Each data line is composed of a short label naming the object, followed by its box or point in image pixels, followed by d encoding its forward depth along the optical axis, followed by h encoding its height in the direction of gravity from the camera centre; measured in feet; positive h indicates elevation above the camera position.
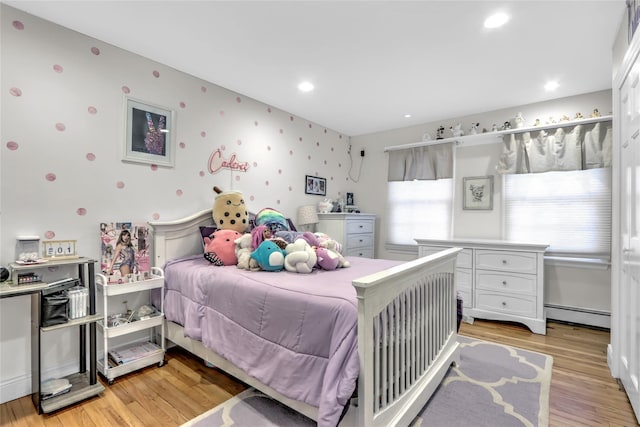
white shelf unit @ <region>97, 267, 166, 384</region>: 6.75 -2.75
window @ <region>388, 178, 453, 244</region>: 13.32 +0.26
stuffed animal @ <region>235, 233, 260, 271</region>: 7.25 -1.01
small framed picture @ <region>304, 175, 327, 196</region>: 13.42 +1.33
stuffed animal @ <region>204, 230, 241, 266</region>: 7.82 -0.93
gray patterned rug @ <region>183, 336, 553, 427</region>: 5.48 -3.71
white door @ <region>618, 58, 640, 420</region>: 5.38 -0.37
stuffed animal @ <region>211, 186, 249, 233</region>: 9.05 +0.04
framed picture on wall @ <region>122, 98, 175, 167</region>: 7.86 +2.12
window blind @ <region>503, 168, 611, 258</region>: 10.19 +0.26
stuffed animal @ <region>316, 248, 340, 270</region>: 7.36 -1.11
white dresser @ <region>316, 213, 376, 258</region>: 12.87 -0.68
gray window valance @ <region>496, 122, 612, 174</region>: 9.89 +2.37
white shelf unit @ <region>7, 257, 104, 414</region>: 5.71 -2.45
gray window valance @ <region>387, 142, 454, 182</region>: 13.06 +2.39
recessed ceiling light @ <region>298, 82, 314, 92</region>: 9.78 +4.19
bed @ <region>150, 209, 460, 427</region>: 4.25 -2.08
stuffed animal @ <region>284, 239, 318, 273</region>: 6.98 -1.04
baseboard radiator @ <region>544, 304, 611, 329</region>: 10.12 -3.39
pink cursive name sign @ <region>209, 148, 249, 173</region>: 9.76 +1.69
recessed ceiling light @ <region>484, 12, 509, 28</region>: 6.40 +4.24
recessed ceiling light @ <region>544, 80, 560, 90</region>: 9.55 +4.25
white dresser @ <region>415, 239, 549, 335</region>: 9.94 -2.19
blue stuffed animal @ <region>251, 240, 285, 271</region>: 7.07 -1.00
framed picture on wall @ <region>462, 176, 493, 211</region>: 12.17 +0.98
